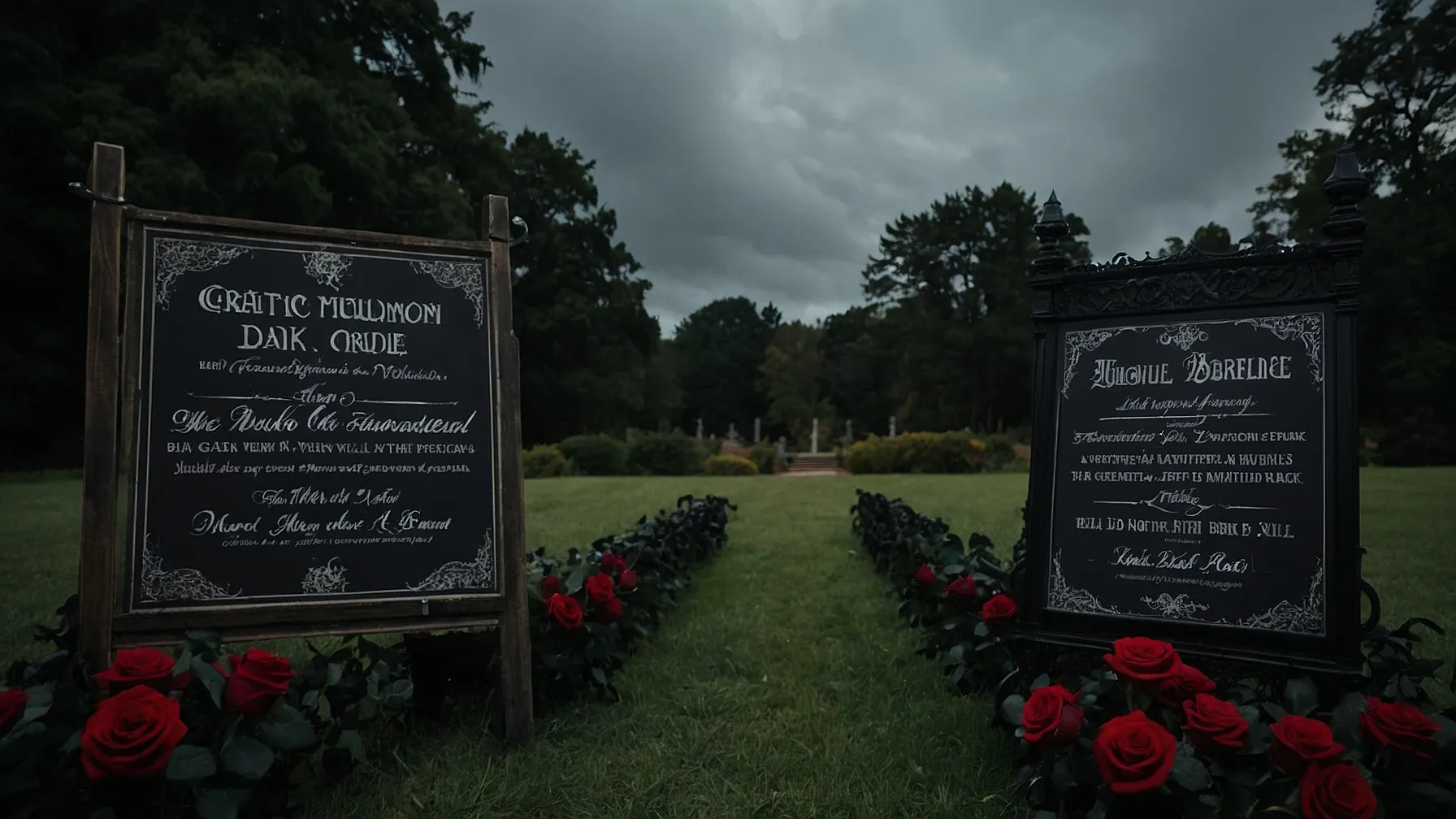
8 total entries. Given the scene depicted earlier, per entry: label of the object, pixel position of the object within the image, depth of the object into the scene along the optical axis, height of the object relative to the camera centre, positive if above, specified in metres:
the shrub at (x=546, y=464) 23.89 -1.18
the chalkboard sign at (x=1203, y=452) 2.75 -0.10
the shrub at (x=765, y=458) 29.45 -1.26
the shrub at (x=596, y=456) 24.73 -0.97
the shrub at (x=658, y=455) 25.72 -0.99
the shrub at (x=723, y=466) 26.30 -1.35
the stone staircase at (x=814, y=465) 32.69 -1.74
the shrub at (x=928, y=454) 25.98 -0.98
